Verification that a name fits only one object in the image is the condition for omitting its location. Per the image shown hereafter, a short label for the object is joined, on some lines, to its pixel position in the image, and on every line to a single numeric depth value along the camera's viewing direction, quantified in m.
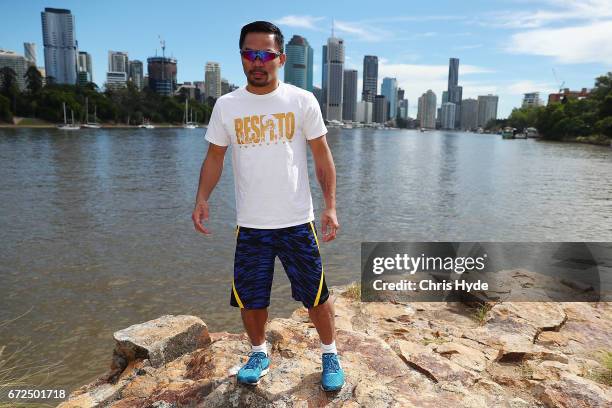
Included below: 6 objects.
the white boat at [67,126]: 92.90
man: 2.92
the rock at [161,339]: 4.16
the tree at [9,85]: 96.50
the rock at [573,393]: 3.09
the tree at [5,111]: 88.69
